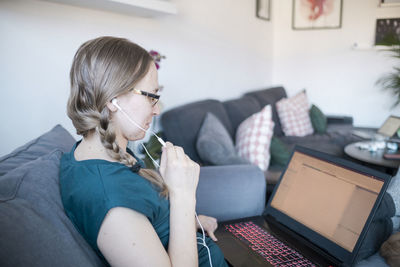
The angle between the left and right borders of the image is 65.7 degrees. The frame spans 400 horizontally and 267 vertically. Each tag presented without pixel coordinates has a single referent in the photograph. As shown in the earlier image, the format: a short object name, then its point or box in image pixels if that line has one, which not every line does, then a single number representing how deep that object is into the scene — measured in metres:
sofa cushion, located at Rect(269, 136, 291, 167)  2.25
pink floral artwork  3.92
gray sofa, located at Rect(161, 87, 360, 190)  2.13
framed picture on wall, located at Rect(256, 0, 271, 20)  3.66
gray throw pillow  1.94
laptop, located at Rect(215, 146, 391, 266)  0.93
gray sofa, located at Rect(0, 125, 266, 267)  0.61
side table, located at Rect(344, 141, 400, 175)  2.16
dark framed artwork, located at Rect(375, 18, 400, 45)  3.61
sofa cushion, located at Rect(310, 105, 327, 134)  3.46
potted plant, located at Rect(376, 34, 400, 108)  3.47
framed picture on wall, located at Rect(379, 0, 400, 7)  3.57
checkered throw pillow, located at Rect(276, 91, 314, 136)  3.34
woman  0.73
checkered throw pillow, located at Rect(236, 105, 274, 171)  2.14
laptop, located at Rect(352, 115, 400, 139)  2.70
